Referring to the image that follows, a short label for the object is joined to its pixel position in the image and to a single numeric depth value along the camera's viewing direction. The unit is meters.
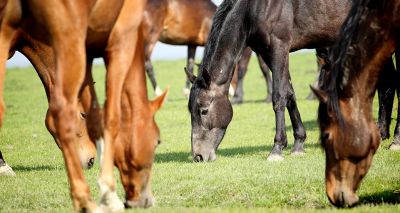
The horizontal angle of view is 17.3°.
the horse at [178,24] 37.15
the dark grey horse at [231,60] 18.34
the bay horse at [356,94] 11.52
